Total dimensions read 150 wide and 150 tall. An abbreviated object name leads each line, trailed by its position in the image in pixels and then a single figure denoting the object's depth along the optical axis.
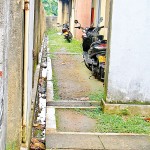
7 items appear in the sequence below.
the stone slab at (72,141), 4.66
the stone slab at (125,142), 4.73
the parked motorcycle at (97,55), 9.03
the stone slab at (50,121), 5.27
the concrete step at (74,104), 6.67
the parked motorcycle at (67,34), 20.96
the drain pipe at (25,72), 3.77
